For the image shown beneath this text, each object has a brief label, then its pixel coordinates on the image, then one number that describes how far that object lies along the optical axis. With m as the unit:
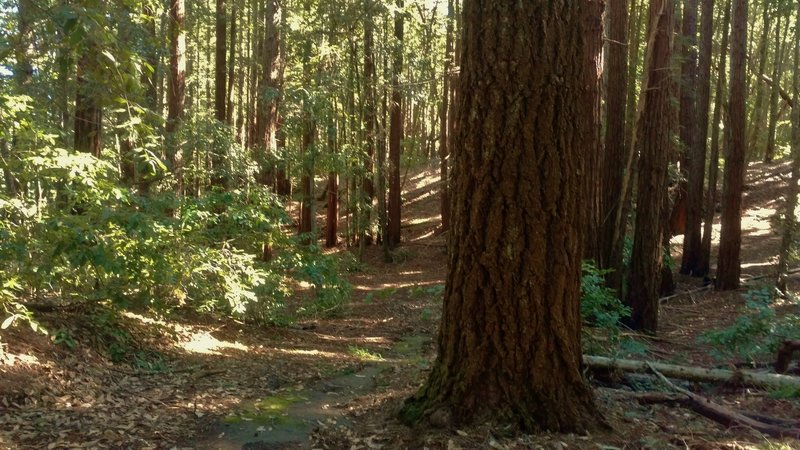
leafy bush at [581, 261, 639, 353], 8.77
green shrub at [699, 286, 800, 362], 9.13
